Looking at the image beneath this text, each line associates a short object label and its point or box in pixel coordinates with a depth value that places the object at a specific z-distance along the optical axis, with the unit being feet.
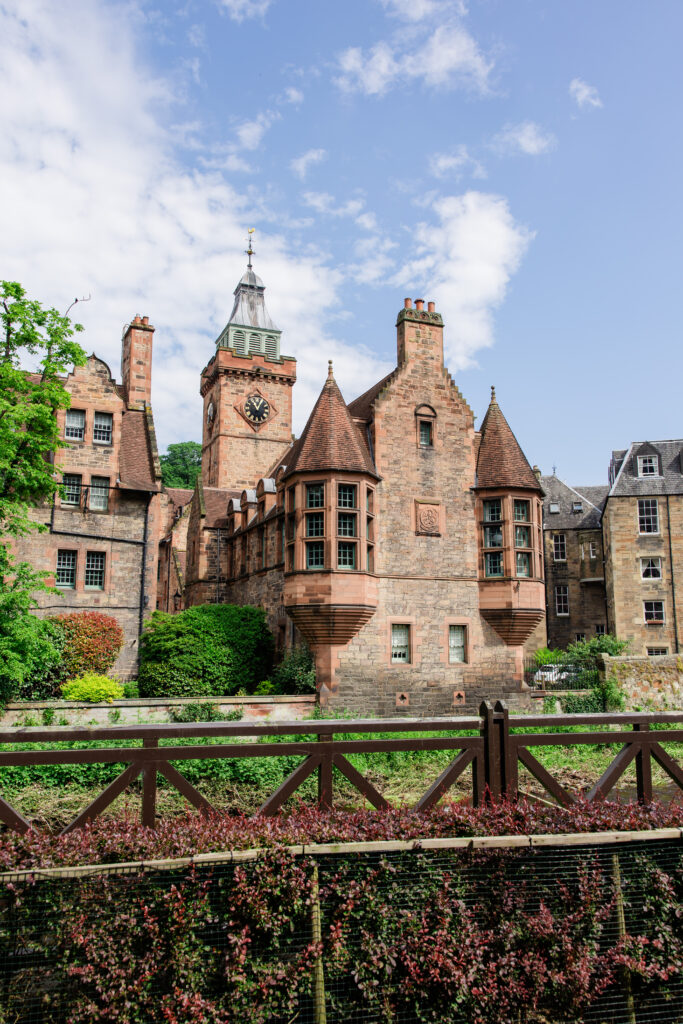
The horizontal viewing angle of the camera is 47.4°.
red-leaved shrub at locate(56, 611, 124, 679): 87.04
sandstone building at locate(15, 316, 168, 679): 94.12
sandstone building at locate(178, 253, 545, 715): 84.64
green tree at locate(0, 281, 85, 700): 71.46
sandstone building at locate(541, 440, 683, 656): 142.41
